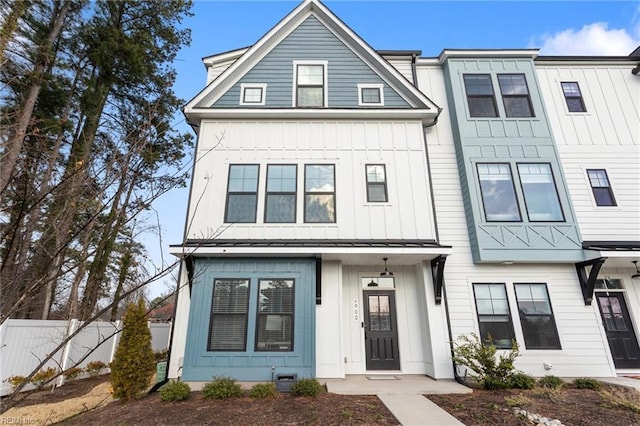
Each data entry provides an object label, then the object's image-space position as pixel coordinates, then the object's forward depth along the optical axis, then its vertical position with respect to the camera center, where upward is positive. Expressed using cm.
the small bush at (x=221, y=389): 583 -141
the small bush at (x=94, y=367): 866 -147
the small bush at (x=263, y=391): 591 -146
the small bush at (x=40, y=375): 621 -125
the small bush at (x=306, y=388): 584 -139
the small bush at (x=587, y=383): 643 -147
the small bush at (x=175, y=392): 570 -142
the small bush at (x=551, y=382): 640 -143
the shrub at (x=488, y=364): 634 -105
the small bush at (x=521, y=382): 630 -139
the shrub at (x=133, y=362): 597 -92
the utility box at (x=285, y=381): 632 -138
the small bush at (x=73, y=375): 772 -148
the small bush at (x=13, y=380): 628 -132
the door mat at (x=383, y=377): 713 -146
